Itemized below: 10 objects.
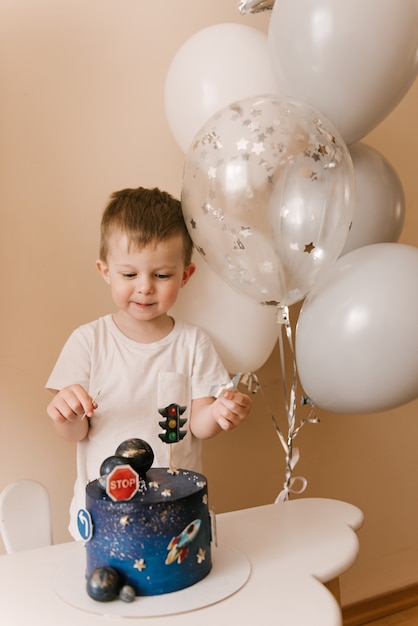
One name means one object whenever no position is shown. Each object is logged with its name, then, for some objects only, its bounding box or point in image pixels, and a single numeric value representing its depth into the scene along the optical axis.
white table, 0.76
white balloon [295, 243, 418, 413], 1.02
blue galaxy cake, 0.80
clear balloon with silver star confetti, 1.00
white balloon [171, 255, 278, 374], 1.26
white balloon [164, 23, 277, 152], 1.17
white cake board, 0.78
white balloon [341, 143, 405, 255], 1.19
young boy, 1.17
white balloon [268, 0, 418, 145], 1.03
